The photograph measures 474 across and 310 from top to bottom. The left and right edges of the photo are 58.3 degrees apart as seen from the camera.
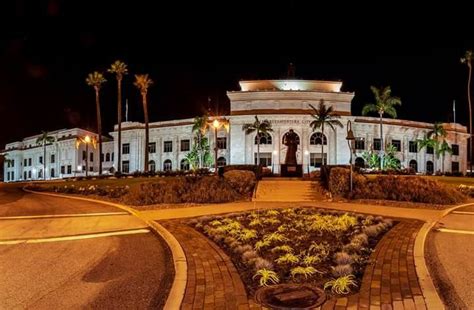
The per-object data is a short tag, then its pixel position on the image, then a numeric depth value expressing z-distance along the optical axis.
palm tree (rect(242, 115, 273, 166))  58.61
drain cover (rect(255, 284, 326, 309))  5.42
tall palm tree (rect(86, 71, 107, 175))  61.72
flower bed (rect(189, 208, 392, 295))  6.57
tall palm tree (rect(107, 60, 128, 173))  58.14
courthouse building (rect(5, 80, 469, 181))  65.12
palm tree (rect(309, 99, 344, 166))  56.22
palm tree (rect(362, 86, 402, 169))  58.75
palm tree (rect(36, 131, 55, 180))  94.18
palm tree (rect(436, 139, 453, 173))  69.38
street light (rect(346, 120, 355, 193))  23.08
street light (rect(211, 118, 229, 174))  67.06
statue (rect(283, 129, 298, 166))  42.53
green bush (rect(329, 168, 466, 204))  19.91
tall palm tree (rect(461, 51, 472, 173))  57.19
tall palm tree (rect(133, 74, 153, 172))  58.97
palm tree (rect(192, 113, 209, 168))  65.38
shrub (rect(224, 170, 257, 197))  24.39
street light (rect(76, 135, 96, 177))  86.06
